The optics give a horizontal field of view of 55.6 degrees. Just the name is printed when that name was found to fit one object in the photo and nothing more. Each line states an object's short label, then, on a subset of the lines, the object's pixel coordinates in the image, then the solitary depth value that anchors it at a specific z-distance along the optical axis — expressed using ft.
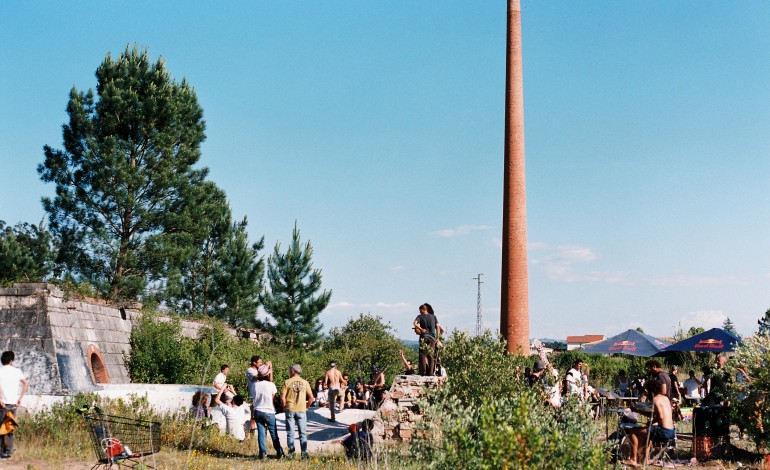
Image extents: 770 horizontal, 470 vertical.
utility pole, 187.58
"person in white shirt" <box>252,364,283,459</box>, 36.70
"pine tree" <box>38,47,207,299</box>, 90.89
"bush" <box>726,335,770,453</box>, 32.83
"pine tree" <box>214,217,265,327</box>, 117.39
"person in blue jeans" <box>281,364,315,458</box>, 36.99
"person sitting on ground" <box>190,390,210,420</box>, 43.37
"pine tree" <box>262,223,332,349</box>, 121.29
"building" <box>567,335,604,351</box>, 296.83
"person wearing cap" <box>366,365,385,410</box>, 50.39
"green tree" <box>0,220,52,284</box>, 79.05
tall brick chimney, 89.71
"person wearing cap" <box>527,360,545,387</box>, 41.96
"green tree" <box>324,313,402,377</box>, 102.32
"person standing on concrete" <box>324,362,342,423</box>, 51.47
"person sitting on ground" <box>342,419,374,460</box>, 34.81
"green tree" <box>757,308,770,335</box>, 229.04
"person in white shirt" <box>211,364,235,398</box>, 44.37
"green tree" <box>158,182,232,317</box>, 114.19
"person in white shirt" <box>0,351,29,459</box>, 32.01
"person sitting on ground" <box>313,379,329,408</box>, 59.31
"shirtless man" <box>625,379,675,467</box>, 30.81
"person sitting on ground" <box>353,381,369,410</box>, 61.26
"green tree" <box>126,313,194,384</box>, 68.59
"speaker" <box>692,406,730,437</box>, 35.45
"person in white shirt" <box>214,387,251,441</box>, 42.65
